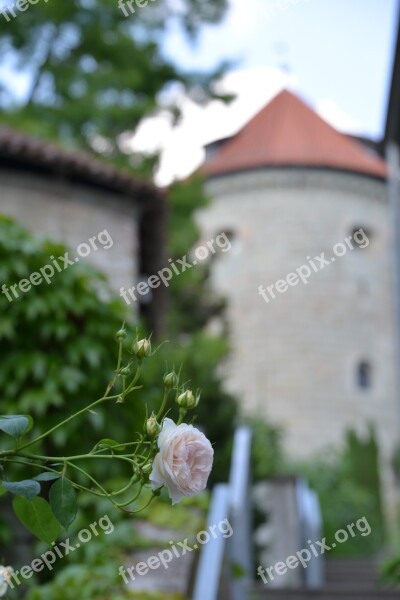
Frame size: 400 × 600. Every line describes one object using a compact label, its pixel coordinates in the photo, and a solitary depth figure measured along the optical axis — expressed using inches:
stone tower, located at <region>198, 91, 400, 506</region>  1024.2
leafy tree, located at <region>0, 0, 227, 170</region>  638.5
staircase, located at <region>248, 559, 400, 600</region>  248.7
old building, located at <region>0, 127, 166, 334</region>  358.6
